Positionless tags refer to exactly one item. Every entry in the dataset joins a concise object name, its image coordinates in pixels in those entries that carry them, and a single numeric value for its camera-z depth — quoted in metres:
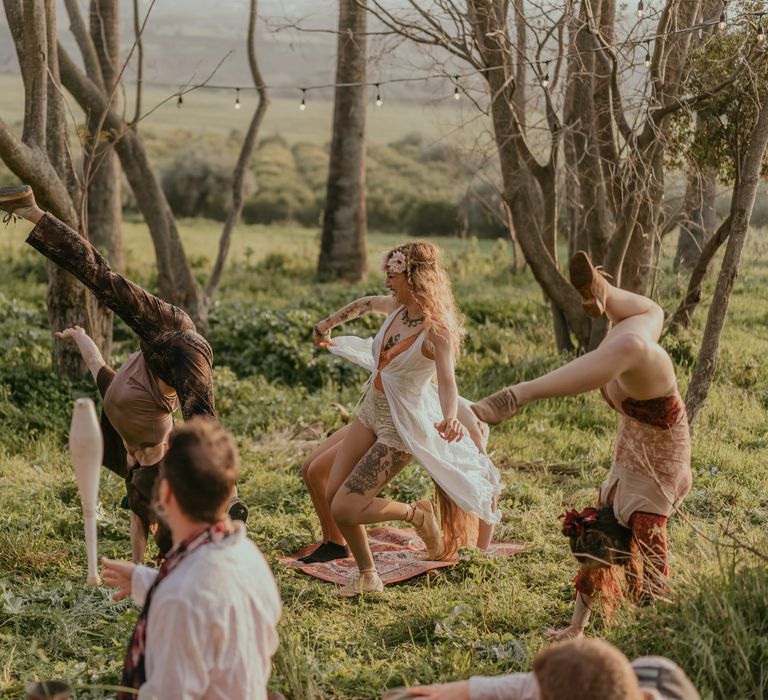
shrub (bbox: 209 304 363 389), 10.27
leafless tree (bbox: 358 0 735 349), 8.68
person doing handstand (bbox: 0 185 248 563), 4.83
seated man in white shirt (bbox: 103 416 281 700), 2.63
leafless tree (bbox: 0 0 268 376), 7.94
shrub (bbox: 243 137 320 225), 29.68
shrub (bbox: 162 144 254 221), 27.70
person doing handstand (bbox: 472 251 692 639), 4.06
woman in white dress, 5.53
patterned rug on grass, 5.94
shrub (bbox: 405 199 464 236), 26.36
